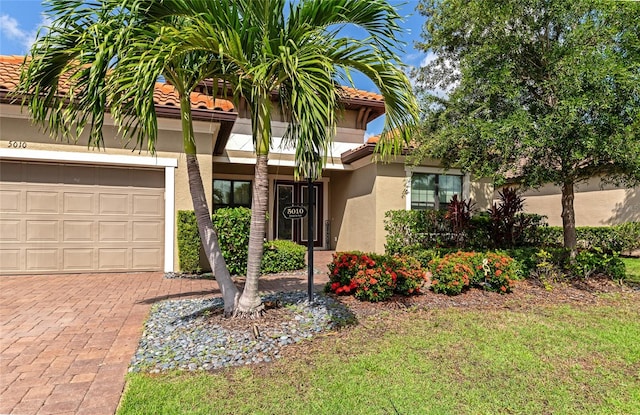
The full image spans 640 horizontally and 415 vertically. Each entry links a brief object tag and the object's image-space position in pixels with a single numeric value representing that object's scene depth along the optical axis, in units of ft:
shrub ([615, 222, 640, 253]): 41.33
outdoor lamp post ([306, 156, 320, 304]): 18.65
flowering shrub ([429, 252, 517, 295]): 21.40
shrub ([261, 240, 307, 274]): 29.78
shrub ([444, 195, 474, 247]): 34.22
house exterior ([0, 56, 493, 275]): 26.89
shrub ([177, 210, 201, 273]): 28.50
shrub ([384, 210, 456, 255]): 36.94
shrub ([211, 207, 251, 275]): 27.55
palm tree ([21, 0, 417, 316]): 12.39
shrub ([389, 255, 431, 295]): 20.35
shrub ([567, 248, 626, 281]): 25.08
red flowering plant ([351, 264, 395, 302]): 19.26
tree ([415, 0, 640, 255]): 19.76
